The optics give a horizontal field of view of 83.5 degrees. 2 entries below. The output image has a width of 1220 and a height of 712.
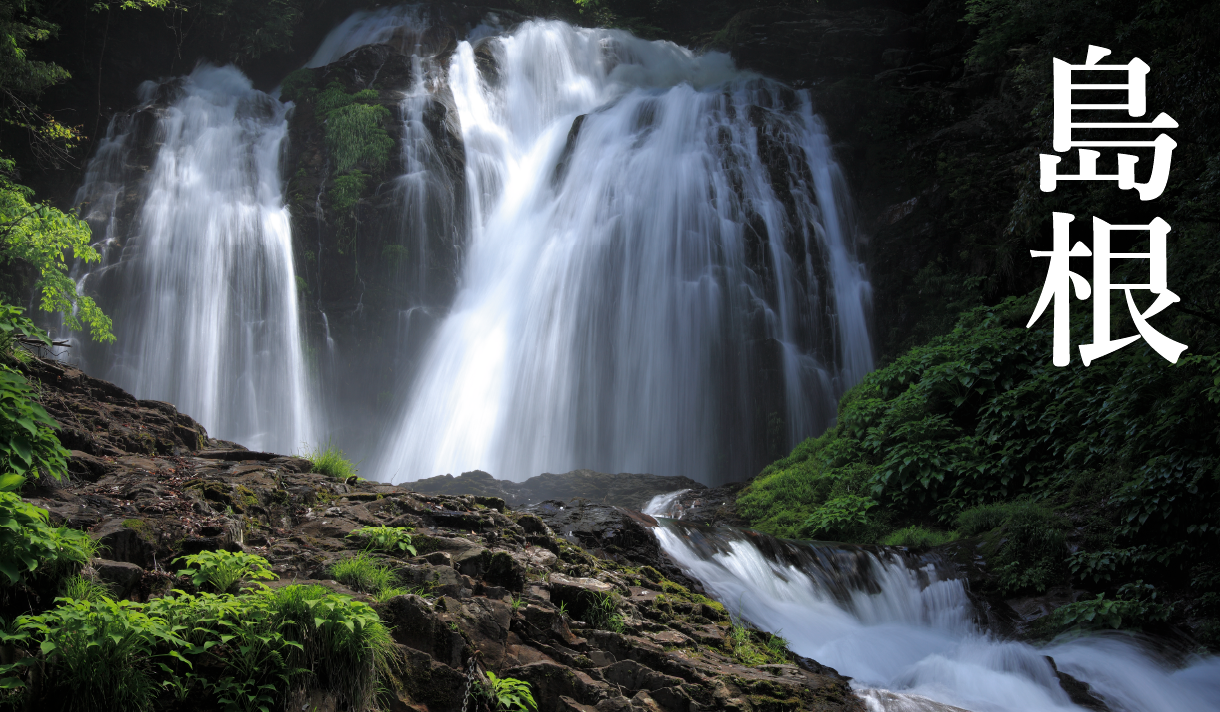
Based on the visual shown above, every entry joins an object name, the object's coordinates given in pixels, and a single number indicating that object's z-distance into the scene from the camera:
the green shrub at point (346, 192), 20.72
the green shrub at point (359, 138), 21.31
